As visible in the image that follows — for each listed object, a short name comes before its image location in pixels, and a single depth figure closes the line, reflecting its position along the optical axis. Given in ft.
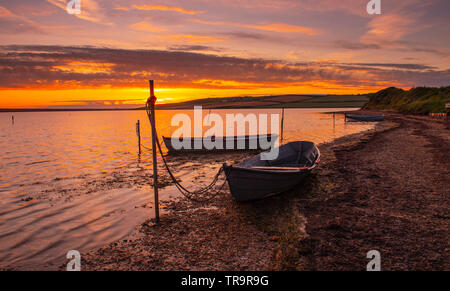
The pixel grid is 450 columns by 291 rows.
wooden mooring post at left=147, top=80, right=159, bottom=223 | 30.82
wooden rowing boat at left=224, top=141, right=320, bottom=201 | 32.30
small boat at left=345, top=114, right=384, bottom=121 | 200.44
